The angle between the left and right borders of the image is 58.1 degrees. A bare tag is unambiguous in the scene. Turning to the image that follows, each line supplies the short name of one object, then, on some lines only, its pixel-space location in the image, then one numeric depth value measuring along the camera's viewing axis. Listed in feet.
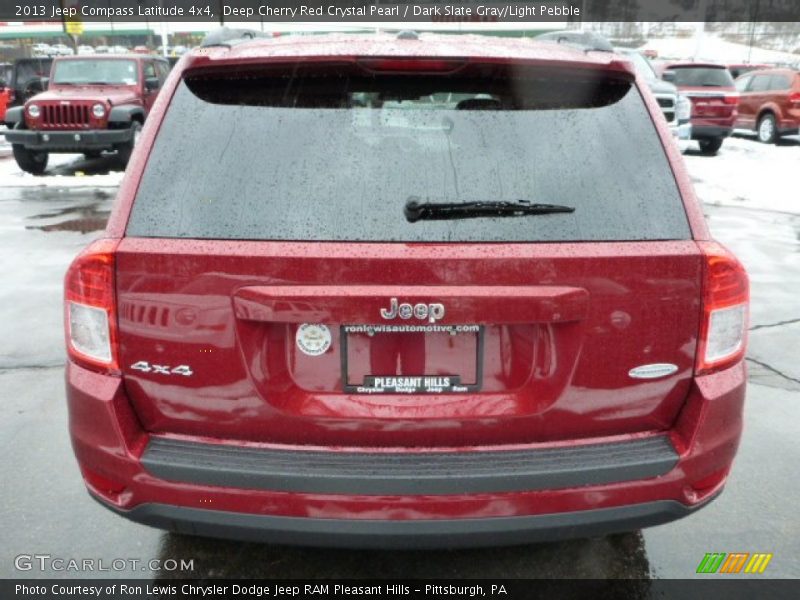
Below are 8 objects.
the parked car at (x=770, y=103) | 58.59
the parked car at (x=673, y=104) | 43.01
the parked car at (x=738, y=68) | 94.69
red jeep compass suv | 6.60
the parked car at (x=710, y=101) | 51.67
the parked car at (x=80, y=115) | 40.86
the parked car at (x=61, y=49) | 194.02
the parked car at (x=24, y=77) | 66.97
